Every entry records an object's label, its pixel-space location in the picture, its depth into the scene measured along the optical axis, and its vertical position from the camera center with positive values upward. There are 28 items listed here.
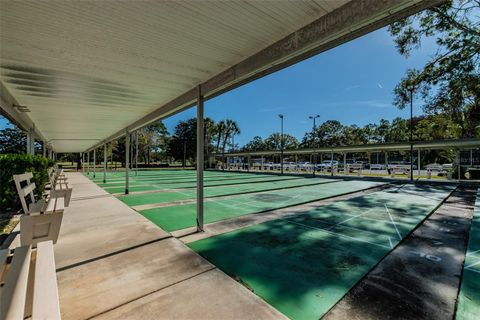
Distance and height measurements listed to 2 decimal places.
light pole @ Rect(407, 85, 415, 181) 12.97 +3.92
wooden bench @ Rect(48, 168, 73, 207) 5.53 -0.84
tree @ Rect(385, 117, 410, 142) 49.25 +6.16
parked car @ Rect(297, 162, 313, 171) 35.83 -1.45
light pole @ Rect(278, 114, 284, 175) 29.28 +5.23
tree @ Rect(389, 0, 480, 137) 10.66 +4.92
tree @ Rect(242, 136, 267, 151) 82.12 +5.32
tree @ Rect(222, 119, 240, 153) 59.31 +7.73
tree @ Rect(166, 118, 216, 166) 55.06 +4.85
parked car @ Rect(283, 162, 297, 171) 35.03 -1.29
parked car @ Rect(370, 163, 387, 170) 33.36 -1.29
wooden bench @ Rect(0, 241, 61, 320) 1.41 -0.92
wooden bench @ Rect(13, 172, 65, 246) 3.08 -0.90
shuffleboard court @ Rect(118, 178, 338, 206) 9.05 -1.64
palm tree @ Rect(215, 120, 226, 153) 59.35 +7.97
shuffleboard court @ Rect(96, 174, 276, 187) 14.59 -1.56
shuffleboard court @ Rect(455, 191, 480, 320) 2.56 -1.73
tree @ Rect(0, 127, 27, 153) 36.22 +3.01
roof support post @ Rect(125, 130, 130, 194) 10.74 +0.67
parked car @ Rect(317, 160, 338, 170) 39.52 -1.46
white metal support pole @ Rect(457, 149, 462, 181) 18.78 -0.88
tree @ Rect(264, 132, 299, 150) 80.19 +5.96
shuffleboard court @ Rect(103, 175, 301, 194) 12.27 -1.59
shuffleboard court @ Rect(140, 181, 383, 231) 6.17 -1.66
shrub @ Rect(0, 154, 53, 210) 6.34 -0.34
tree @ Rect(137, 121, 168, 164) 47.25 +4.11
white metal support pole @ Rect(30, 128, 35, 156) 10.09 +0.82
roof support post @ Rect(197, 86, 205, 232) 5.30 +0.03
